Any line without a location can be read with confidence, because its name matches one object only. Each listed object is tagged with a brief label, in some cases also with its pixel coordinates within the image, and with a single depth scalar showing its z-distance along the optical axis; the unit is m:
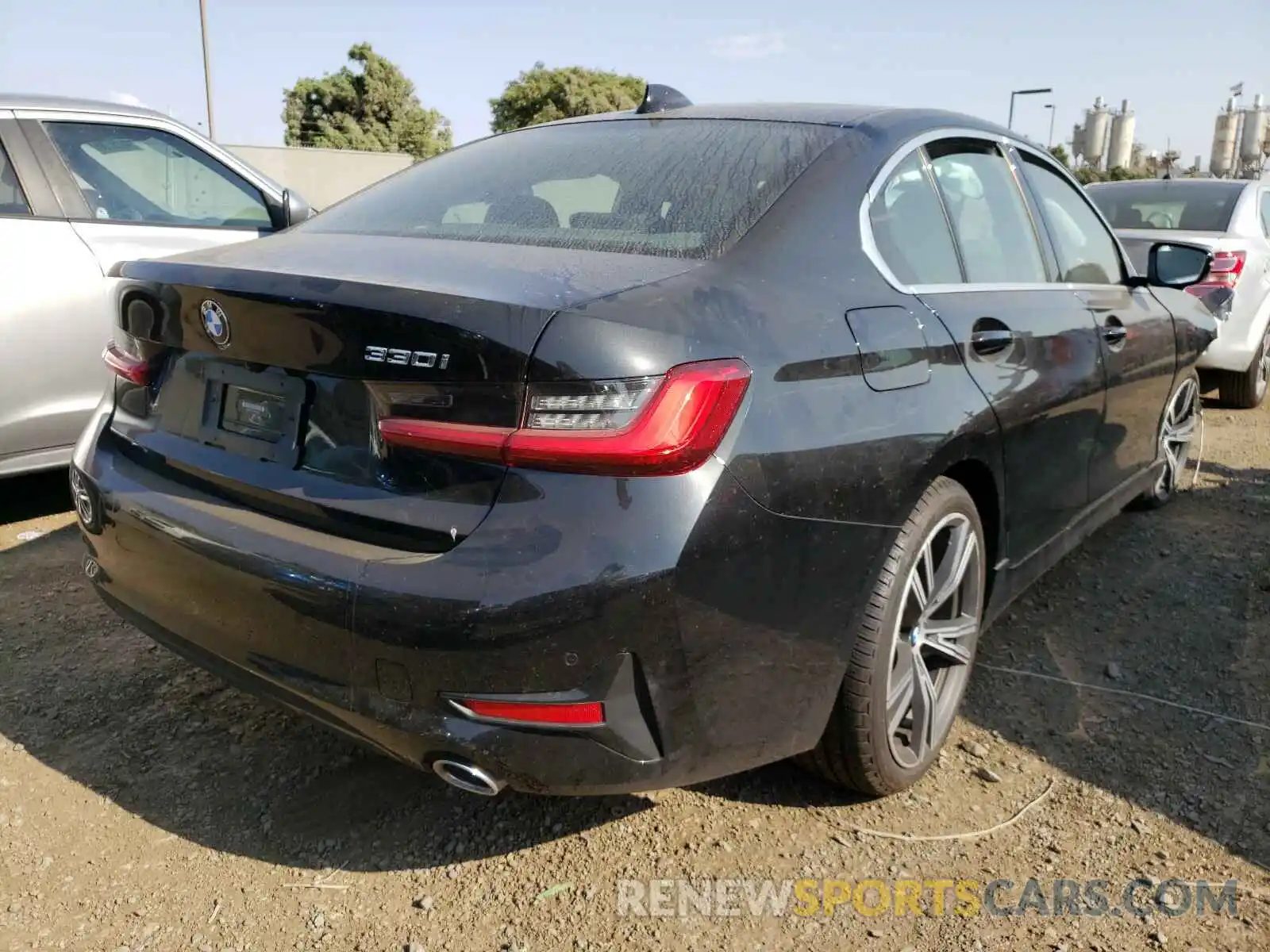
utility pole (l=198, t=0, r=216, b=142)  24.80
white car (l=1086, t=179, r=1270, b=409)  6.16
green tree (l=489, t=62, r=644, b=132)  44.41
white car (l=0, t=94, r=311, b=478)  3.79
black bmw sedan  1.64
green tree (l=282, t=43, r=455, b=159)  40.44
